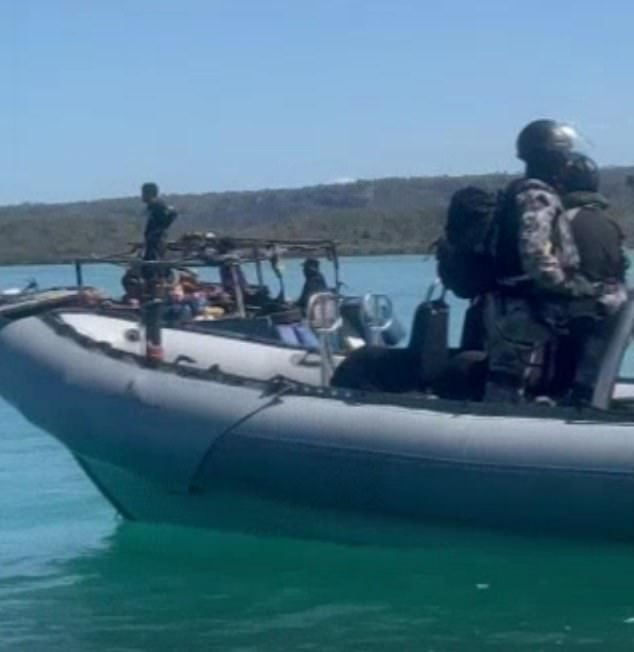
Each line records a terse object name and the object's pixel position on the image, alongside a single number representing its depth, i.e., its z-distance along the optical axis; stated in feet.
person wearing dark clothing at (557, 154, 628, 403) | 33.42
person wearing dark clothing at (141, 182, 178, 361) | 49.03
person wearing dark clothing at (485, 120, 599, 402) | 33.01
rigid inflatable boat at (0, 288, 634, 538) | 31.96
